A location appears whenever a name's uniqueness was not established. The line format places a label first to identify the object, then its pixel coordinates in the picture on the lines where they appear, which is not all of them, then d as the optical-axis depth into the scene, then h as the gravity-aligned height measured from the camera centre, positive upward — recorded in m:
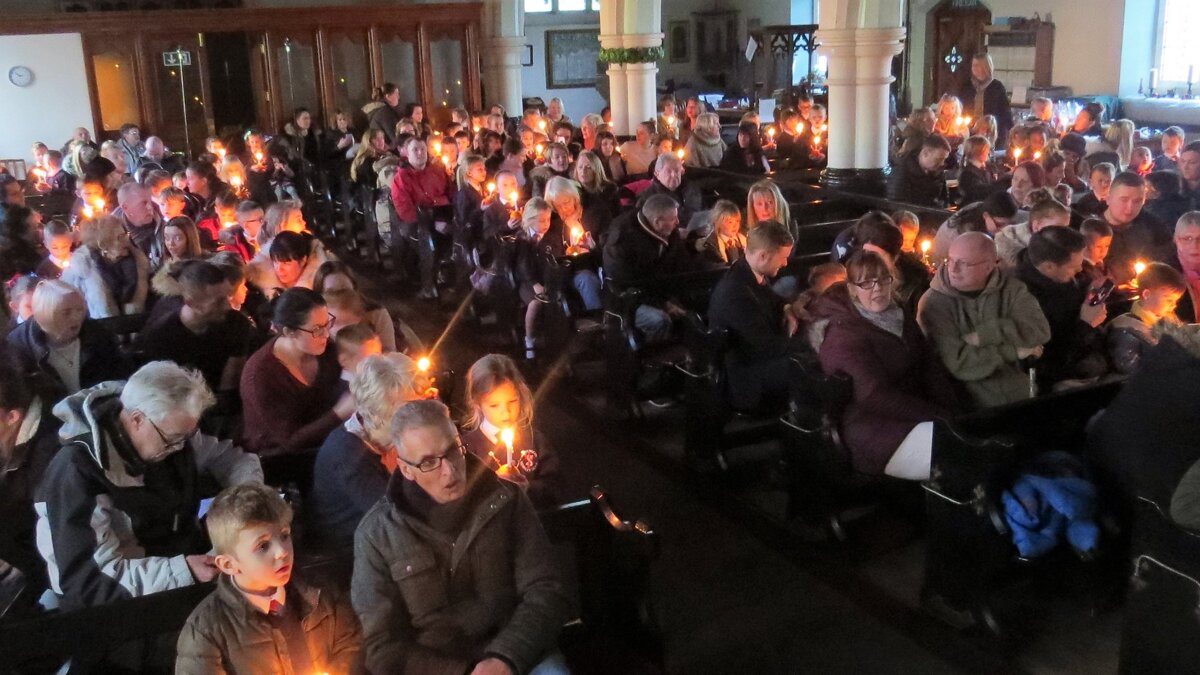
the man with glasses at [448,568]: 2.69 -1.22
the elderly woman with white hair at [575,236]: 6.70 -1.08
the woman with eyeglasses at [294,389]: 3.86 -1.10
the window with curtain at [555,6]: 20.33 +1.01
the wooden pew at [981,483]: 3.57 -1.38
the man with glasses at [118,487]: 2.97 -1.09
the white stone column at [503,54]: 16.75 +0.16
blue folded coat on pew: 3.43 -1.43
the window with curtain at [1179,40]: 14.05 +0.01
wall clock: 14.38 +0.06
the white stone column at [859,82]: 8.99 -0.24
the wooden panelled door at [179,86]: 15.05 -0.15
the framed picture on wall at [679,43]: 21.47 +0.29
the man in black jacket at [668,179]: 7.40 -0.80
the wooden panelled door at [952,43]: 16.41 +0.09
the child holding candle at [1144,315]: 4.53 -1.11
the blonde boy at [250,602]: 2.41 -1.16
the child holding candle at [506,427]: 3.55 -1.17
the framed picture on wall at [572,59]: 20.58 +0.06
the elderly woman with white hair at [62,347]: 4.28 -1.02
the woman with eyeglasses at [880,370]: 4.00 -1.14
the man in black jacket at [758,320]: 4.78 -1.13
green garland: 13.12 +0.06
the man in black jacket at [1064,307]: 4.46 -1.05
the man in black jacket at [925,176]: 8.04 -0.91
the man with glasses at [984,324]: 4.21 -1.03
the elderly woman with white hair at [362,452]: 3.25 -1.11
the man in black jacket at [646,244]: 6.07 -0.99
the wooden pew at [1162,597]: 2.98 -1.49
